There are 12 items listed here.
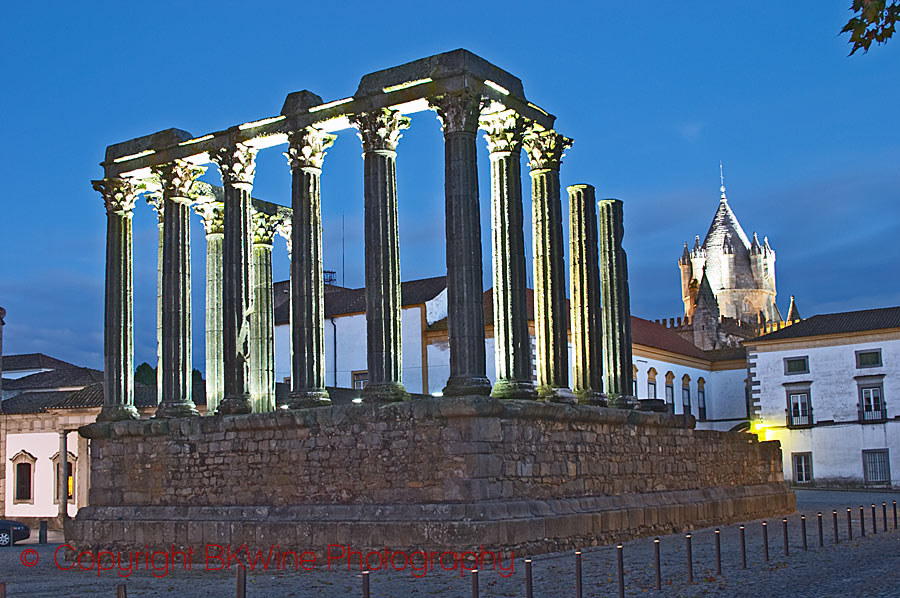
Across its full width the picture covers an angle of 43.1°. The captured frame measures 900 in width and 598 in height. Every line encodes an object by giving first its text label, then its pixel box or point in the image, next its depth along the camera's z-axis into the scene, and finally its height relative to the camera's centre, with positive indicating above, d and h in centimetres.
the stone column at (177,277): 2423 +384
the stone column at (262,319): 2455 +305
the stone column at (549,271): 2169 +333
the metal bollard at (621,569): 1216 -138
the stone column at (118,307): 2491 +333
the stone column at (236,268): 2303 +378
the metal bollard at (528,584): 1136 -138
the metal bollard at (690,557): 1432 -146
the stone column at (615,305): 2488 +305
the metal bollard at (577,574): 1169 -135
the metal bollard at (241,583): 1059 -119
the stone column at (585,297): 2331 +304
